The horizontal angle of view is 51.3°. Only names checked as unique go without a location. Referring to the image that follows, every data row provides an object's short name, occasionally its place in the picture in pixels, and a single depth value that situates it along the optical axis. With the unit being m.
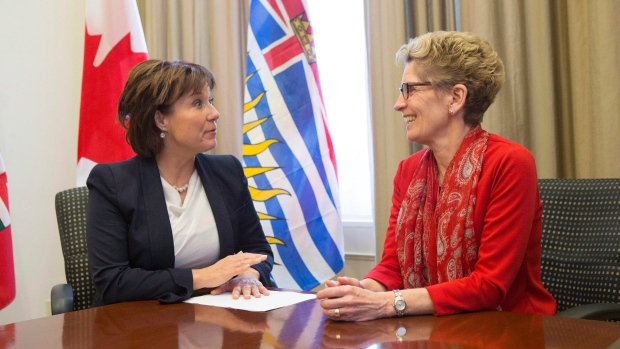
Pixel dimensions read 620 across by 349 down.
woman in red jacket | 1.53
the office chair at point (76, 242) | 2.37
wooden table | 1.24
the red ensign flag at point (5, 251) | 3.01
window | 3.38
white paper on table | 1.67
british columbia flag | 2.96
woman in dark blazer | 1.92
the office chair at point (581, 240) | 1.89
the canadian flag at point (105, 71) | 3.27
